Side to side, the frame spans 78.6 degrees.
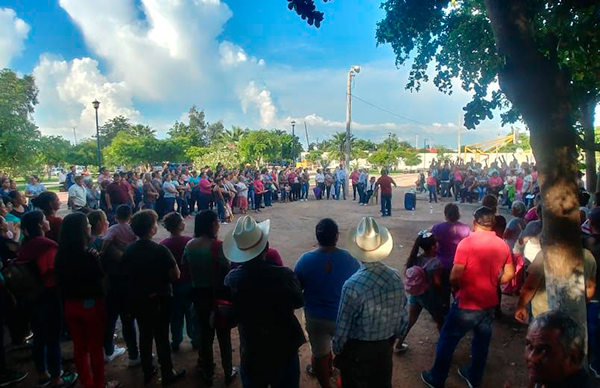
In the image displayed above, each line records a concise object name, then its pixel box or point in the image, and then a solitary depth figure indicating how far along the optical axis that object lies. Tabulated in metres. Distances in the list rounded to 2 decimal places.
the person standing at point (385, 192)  13.43
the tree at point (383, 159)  61.12
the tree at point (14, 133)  16.48
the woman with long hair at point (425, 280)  3.90
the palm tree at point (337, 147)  64.61
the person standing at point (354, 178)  18.63
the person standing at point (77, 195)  9.45
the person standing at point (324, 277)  3.05
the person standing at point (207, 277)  3.47
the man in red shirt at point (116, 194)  10.20
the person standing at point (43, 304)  3.46
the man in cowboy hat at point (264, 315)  2.50
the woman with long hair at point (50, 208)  4.55
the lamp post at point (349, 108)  22.08
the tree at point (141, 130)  77.98
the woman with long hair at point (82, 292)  3.22
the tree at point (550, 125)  2.47
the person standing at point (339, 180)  19.61
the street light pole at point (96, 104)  18.89
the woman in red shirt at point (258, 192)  15.50
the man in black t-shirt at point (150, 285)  3.32
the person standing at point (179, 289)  3.93
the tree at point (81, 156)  50.10
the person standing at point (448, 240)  4.21
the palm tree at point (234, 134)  55.55
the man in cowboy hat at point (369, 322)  2.48
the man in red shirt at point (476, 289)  3.30
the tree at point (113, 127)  84.81
